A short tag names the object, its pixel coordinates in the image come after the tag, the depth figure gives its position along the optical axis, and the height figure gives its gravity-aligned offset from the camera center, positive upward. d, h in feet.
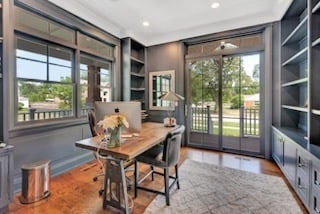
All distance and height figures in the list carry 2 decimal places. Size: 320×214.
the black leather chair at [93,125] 8.93 -1.03
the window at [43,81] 8.54 +1.37
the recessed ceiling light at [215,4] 10.48 +6.28
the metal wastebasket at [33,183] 7.03 -3.24
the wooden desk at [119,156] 5.44 -1.53
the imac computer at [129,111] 6.76 -0.21
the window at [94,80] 11.79 +1.90
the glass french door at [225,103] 12.96 +0.24
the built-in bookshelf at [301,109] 6.13 -0.19
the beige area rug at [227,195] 6.50 -3.86
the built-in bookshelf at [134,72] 14.46 +3.11
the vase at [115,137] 5.90 -1.10
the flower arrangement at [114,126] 5.64 -0.67
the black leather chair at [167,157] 6.63 -2.10
